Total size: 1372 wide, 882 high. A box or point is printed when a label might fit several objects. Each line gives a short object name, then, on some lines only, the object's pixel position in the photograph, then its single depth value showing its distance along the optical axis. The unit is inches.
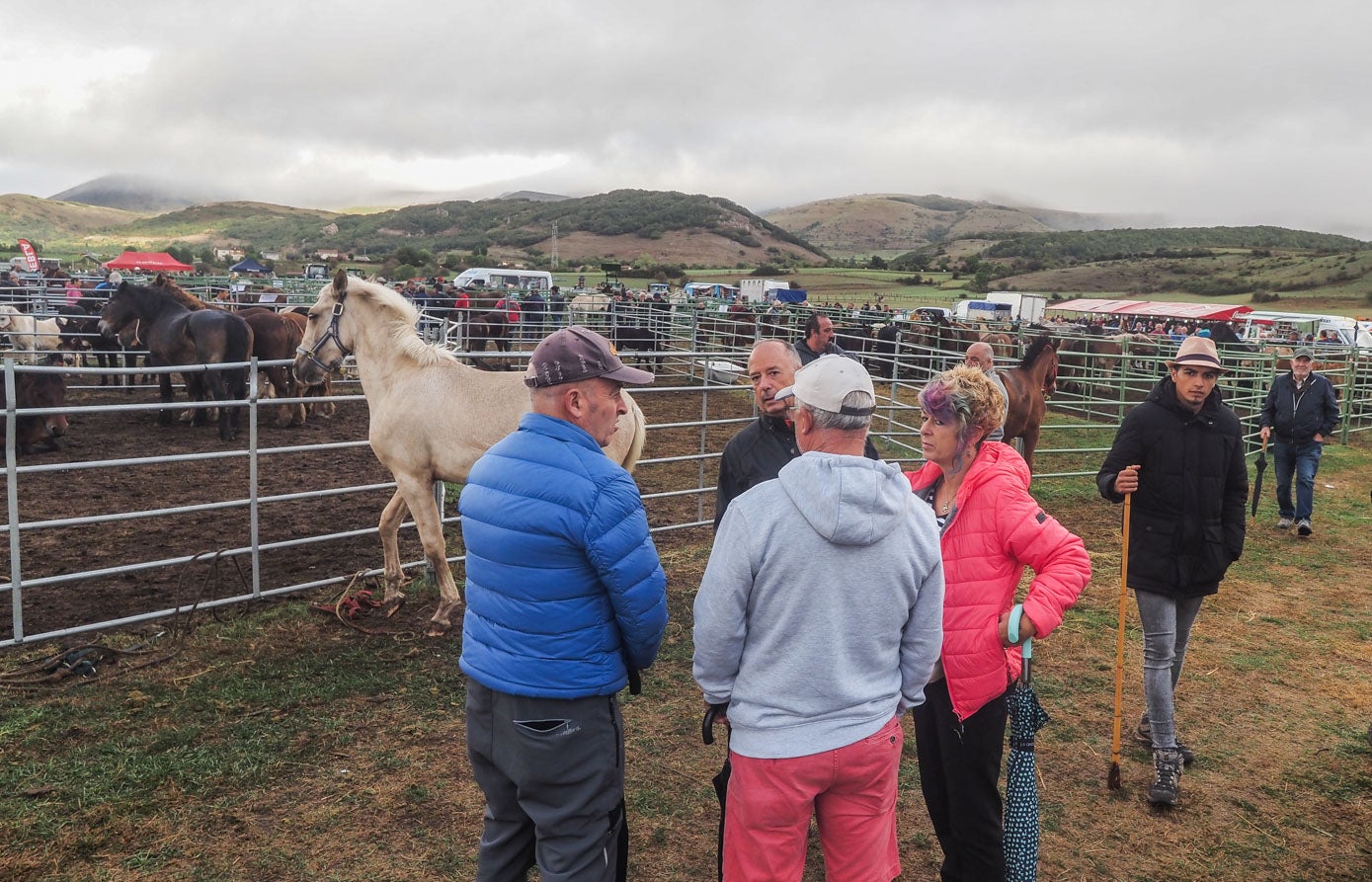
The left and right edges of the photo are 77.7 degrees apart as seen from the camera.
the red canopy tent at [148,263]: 1455.5
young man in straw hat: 139.9
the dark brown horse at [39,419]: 375.2
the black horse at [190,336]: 451.8
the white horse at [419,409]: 204.4
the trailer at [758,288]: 1568.5
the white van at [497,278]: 1378.0
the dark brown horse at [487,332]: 739.4
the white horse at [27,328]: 533.3
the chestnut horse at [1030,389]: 347.3
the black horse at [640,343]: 774.2
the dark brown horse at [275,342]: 486.0
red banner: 974.2
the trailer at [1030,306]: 1518.2
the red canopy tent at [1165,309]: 1514.5
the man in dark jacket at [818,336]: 261.9
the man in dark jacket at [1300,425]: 332.2
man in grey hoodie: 75.5
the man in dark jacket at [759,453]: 121.5
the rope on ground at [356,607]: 203.8
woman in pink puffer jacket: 99.5
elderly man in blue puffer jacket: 77.4
